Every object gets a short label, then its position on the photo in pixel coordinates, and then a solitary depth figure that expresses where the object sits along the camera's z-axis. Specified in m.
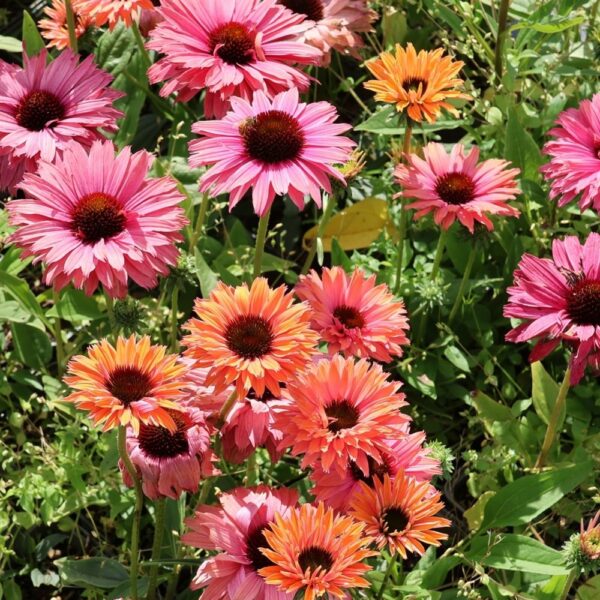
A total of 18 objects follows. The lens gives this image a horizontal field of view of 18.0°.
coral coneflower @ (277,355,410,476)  0.90
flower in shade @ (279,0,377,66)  1.19
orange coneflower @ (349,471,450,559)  0.90
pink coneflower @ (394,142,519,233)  1.06
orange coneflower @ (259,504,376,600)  0.85
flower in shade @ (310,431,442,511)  0.93
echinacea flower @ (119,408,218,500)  0.94
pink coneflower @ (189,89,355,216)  0.98
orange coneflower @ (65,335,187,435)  0.88
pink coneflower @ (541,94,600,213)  1.06
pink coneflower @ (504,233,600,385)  0.97
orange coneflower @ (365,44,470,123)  1.07
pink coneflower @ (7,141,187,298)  0.95
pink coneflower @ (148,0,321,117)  1.06
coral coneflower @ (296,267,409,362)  1.00
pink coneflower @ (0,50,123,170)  1.04
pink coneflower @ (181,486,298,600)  0.91
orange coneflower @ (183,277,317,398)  0.90
